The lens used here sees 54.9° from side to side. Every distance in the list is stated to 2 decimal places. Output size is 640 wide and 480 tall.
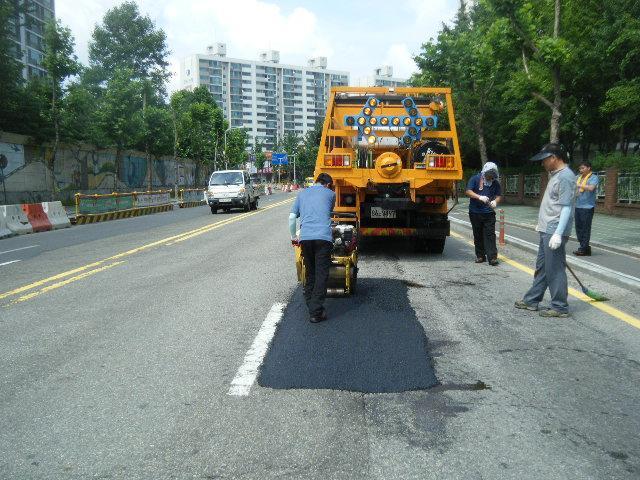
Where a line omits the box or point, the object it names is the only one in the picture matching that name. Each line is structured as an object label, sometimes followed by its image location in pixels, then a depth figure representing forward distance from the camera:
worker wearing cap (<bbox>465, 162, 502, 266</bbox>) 10.84
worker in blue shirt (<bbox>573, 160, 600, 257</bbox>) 11.42
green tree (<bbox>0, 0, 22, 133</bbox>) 33.53
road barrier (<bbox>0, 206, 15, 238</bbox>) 19.15
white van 28.58
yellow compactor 7.41
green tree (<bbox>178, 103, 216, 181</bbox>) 62.19
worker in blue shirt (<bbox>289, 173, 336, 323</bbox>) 6.50
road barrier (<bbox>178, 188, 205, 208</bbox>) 40.09
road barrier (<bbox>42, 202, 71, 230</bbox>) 22.30
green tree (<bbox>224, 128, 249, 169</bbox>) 83.06
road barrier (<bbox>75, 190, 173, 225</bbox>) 25.72
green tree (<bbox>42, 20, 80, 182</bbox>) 28.92
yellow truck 10.95
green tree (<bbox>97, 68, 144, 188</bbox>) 39.41
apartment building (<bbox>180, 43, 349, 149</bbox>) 161.75
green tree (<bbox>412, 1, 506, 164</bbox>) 29.25
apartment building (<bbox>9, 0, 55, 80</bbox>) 81.31
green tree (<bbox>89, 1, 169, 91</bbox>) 64.00
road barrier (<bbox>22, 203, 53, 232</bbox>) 20.94
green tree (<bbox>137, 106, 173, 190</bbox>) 44.47
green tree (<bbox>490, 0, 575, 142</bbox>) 20.52
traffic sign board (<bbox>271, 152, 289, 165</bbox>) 103.00
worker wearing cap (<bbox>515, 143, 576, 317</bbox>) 6.60
